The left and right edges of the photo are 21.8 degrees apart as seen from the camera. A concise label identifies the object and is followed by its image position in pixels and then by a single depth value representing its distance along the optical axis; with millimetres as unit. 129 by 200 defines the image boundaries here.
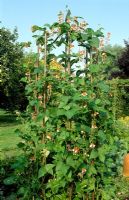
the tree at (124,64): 19094
